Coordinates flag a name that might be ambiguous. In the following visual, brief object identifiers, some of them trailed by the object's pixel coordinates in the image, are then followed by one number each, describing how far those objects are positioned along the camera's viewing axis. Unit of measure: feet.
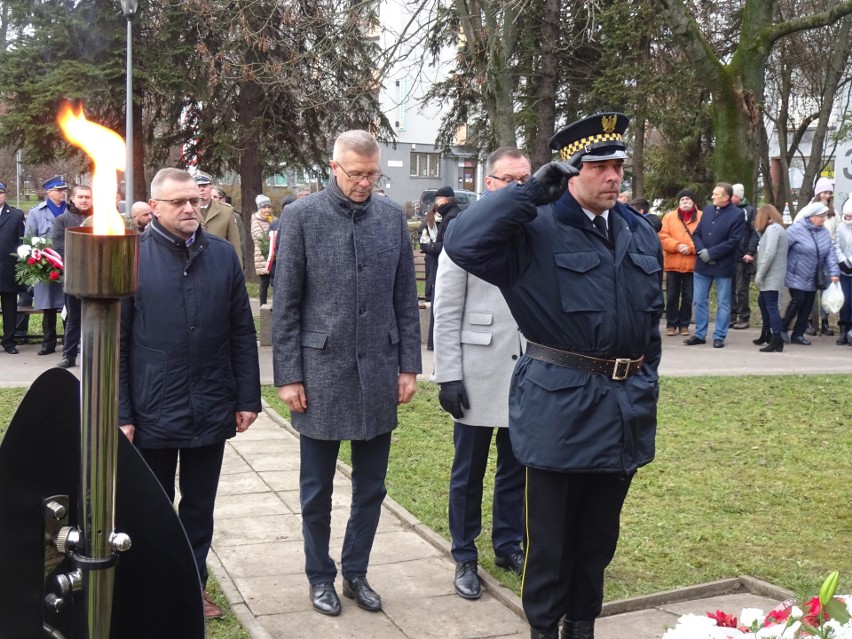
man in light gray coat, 16.48
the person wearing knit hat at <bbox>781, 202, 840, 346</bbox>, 46.16
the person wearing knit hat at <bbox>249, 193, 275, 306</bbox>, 55.16
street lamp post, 60.39
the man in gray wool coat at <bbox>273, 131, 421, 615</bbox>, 15.30
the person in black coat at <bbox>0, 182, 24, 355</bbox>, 42.01
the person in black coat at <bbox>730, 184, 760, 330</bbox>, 51.13
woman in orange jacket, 48.57
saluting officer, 12.14
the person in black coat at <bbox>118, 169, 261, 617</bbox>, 14.12
